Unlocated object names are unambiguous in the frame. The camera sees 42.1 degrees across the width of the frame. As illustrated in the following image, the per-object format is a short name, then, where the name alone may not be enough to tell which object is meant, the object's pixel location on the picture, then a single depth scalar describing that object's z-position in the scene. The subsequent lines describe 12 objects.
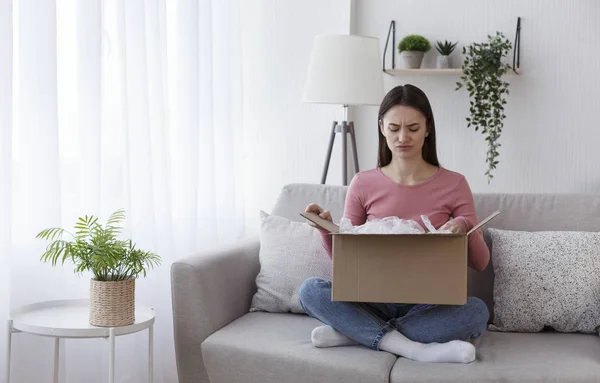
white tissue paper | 2.03
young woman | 2.11
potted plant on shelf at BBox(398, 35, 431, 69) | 3.49
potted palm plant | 2.11
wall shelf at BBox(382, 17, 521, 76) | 3.44
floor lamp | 3.08
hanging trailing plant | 3.37
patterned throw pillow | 2.27
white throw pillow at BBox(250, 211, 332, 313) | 2.49
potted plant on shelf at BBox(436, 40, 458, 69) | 3.48
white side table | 2.04
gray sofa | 1.98
